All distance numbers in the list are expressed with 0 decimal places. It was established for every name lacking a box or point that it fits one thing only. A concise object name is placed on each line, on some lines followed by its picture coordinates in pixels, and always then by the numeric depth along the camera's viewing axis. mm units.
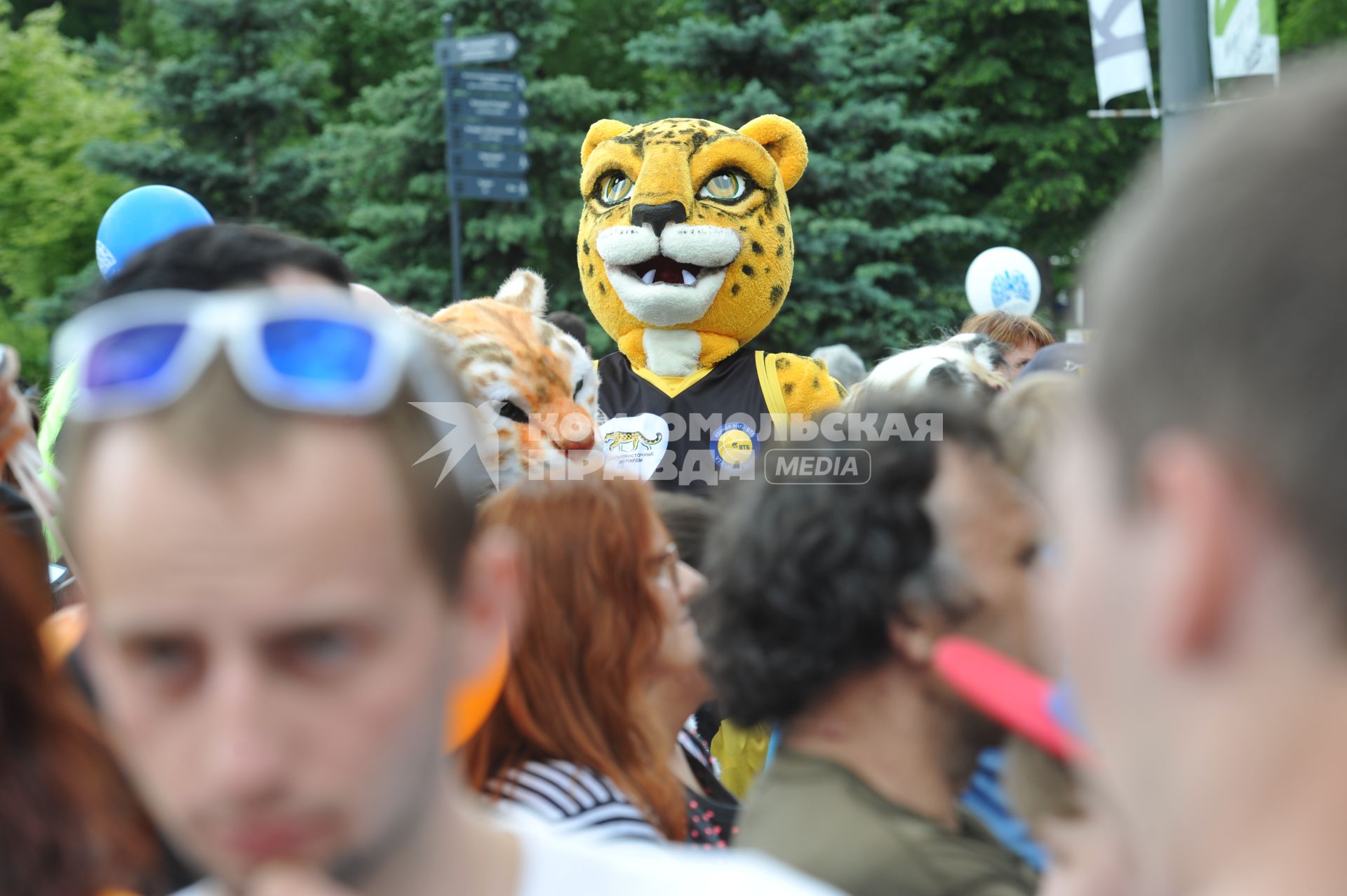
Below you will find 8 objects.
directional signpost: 13898
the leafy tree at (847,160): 14086
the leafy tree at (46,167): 21797
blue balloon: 3988
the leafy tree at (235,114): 16609
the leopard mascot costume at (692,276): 5672
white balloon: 9266
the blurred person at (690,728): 2547
